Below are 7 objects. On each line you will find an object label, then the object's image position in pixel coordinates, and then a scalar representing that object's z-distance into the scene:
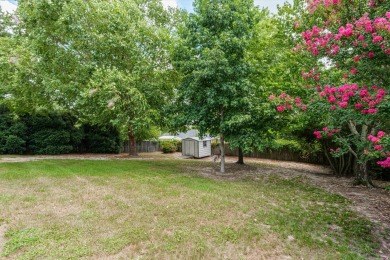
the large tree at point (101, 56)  8.62
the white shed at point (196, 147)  17.30
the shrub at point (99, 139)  17.73
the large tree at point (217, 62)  7.91
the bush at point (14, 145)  14.19
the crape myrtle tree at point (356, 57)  3.37
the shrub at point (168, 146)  21.00
